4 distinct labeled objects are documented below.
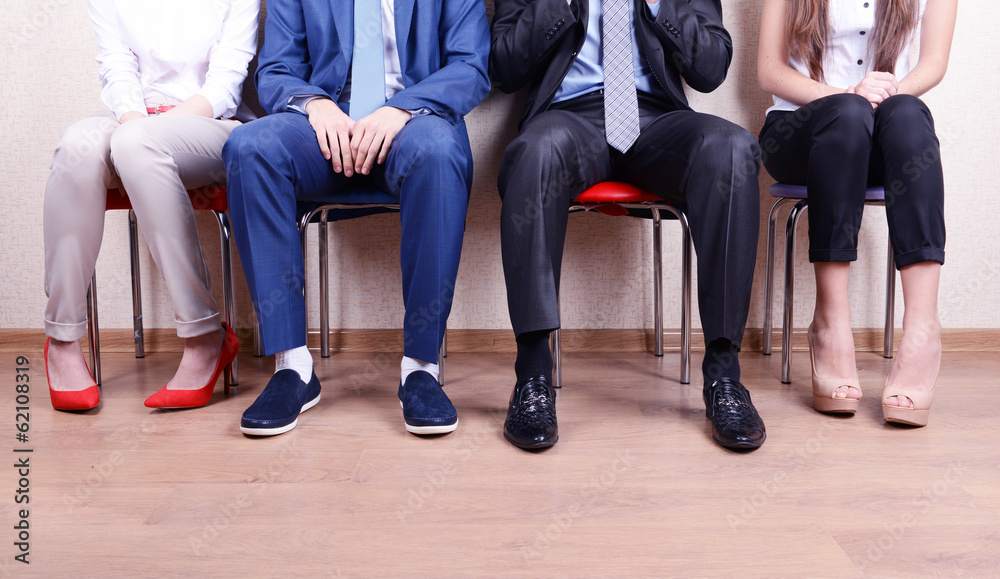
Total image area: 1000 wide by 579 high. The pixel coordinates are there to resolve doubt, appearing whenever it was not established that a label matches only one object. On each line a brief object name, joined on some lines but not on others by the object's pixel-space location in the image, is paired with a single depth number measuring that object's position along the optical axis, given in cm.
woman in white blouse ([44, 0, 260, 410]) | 126
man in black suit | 116
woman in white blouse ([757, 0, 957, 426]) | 120
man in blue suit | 119
